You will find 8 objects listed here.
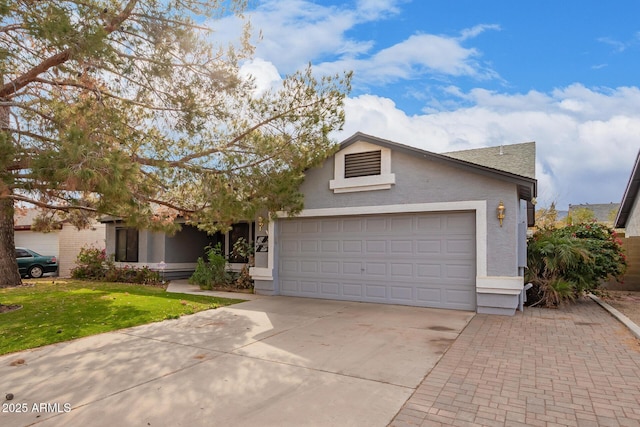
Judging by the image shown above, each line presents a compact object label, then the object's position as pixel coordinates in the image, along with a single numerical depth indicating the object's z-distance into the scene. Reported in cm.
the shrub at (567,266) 958
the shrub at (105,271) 1512
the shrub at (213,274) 1291
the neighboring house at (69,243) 2030
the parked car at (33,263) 1859
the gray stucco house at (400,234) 855
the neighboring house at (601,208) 3941
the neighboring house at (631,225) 1362
